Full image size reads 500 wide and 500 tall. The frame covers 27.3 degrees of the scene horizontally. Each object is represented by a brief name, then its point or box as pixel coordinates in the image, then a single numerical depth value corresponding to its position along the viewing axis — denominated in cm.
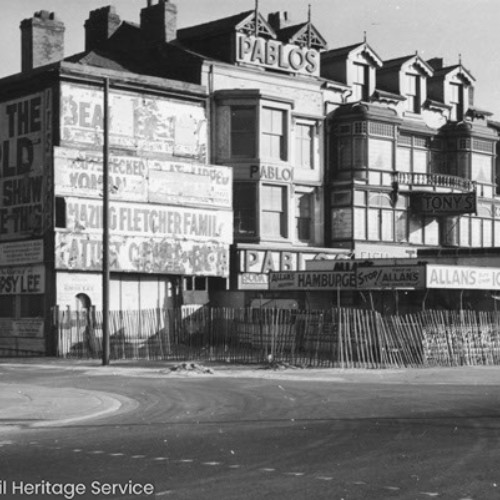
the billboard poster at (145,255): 3678
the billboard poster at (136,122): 3731
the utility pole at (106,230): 2978
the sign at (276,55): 4271
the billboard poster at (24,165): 3731
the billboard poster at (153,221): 3697
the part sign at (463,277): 3297
